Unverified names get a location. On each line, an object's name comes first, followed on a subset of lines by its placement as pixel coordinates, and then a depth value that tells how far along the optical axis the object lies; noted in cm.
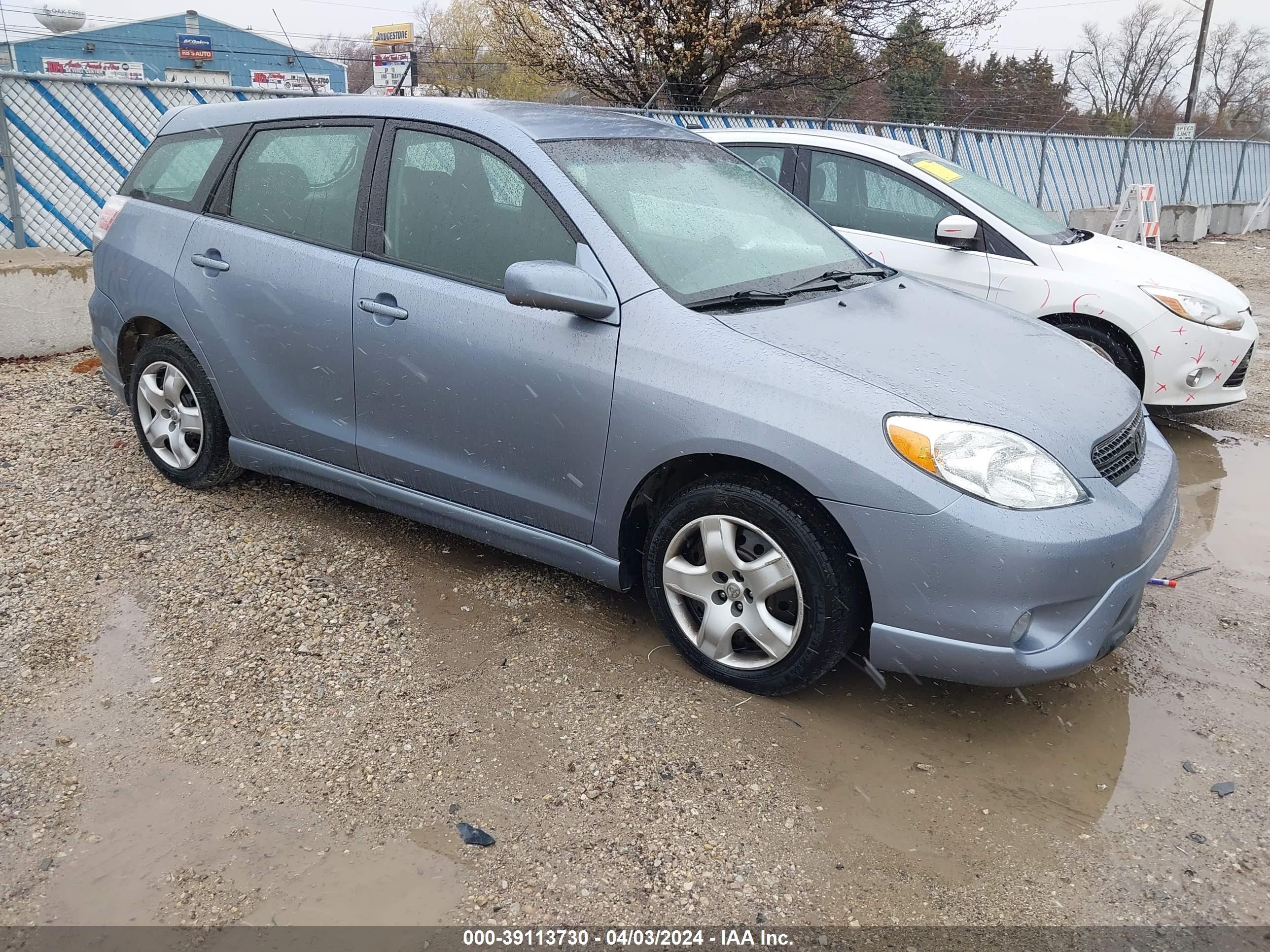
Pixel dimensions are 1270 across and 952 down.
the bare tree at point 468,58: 2314
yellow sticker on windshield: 629
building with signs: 4994
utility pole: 3459
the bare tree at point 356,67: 5809
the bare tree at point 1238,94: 5719
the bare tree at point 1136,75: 5831
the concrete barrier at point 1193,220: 1653
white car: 591
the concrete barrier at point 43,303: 697
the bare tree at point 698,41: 1802
